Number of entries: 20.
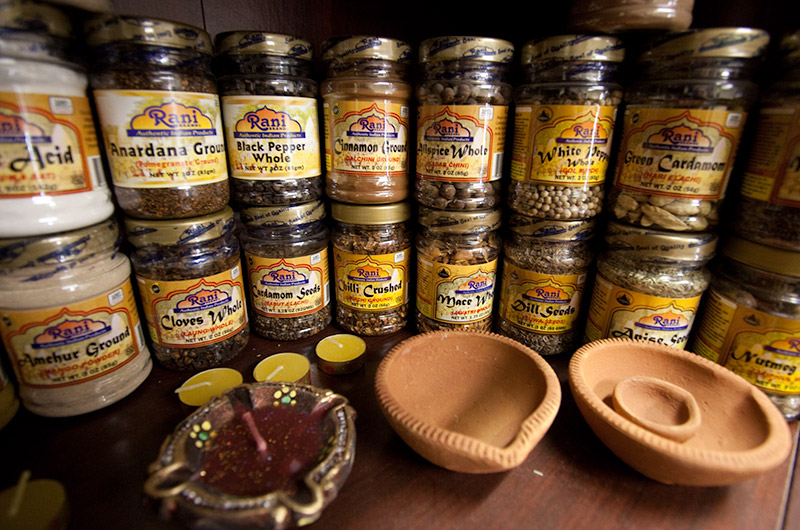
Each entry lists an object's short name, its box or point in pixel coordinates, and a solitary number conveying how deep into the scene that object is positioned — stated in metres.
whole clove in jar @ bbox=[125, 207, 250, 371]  0.31
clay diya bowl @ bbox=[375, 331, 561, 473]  0.24
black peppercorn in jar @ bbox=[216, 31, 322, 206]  0.32
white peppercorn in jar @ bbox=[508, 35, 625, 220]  0.30
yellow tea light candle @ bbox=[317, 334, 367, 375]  0.34
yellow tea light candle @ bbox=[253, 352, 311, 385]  0.32
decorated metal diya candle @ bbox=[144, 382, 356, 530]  0.21
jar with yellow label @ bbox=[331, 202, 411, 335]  0.36
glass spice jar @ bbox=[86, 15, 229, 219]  0.28
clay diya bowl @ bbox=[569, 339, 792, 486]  0.24
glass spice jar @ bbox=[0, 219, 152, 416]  0.27
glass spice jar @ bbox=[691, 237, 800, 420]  0.29
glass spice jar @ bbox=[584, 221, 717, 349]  0.31
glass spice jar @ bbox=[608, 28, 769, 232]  0.28
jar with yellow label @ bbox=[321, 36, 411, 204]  0.33
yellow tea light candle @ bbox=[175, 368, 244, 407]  0.31
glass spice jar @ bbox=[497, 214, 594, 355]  0.34
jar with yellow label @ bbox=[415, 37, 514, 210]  0.32
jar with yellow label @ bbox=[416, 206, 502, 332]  0.35
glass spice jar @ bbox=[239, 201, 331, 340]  0.35
